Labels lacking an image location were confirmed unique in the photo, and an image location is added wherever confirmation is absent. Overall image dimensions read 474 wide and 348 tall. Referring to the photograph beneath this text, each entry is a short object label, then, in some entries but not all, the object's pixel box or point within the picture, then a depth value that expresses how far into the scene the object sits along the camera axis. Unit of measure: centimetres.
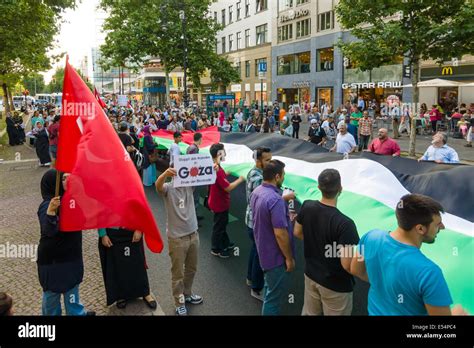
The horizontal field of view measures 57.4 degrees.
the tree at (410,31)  1526
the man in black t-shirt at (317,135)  1559
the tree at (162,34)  3556
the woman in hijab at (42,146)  1681
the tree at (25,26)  1800
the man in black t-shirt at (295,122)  2282
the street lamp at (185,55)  3149
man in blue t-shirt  267
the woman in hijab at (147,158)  1186
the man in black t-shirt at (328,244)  370
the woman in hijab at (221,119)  2597
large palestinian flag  395
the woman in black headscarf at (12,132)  2505
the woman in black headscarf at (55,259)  451
